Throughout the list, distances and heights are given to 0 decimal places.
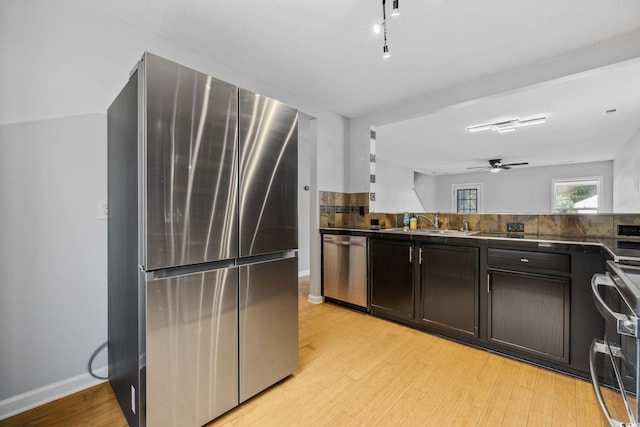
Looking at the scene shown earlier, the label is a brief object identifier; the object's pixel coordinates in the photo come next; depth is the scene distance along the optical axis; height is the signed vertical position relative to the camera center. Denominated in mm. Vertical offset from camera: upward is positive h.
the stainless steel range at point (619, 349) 978 -613
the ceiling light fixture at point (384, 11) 1516 +1124
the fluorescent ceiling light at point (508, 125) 3852 +1228
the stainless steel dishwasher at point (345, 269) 3166 -687
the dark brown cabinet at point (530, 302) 1995 -691
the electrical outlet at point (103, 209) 1870 +16
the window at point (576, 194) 6750 +389
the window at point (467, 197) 8102 +402
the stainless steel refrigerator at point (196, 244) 1269 -173
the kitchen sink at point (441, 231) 3030 -232
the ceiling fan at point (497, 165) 6254 +1056
